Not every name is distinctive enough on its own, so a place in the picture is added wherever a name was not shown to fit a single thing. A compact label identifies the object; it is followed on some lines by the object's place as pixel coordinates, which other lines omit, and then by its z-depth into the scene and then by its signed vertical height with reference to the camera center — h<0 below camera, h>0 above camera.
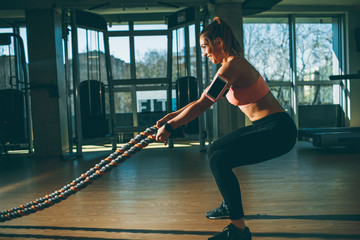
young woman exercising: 1.33 -0.12
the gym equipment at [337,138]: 4.15 -0.59
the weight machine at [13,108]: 4.61 +0.07
